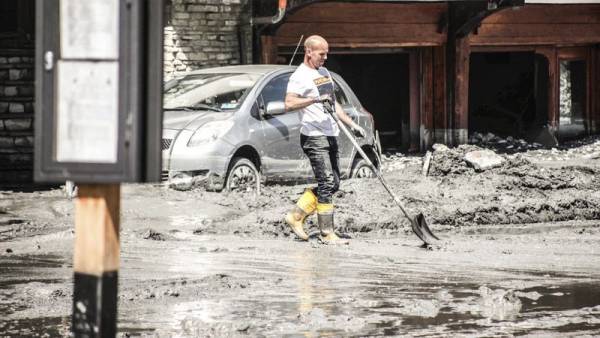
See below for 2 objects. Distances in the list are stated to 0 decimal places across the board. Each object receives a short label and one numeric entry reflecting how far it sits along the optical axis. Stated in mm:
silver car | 28905
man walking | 23199
